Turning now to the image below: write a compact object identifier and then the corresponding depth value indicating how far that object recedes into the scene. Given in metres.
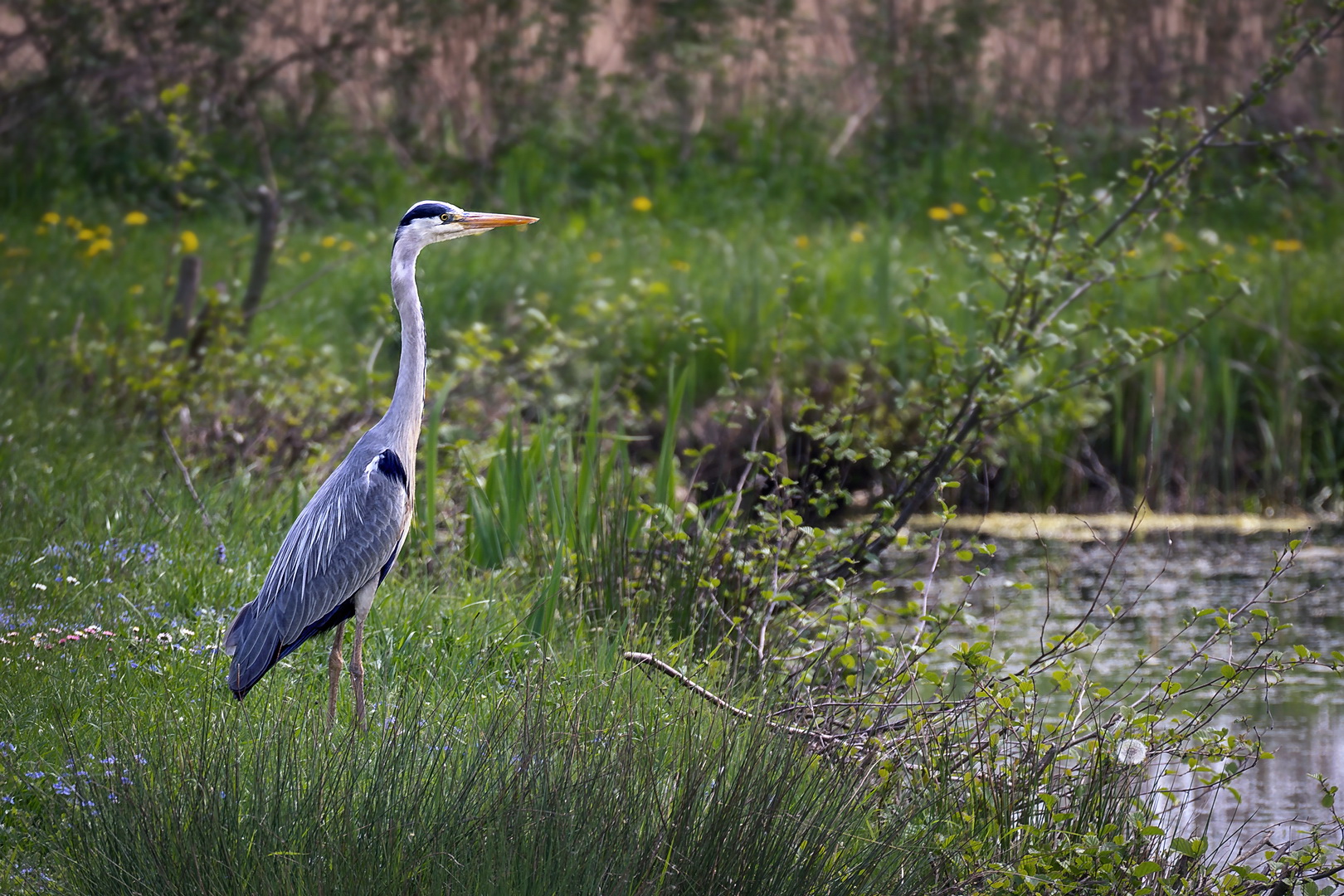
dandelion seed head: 7.07
